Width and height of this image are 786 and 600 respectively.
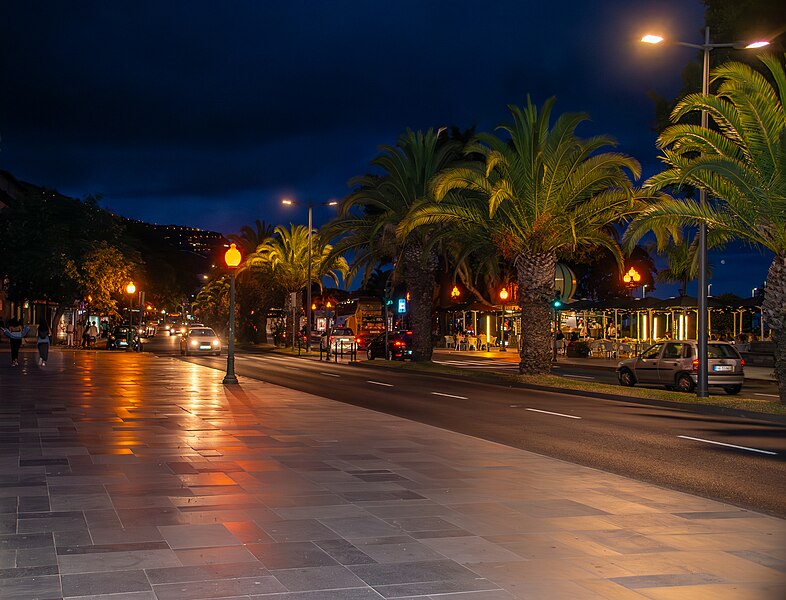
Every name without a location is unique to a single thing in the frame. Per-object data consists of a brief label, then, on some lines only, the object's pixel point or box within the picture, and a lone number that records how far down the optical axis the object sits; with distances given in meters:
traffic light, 42.62
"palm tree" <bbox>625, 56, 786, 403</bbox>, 20.62
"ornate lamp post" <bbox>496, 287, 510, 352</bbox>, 59.70
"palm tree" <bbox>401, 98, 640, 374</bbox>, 29.52
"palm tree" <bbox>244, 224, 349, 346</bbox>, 68.12
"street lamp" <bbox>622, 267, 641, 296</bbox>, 49.53
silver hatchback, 26.78
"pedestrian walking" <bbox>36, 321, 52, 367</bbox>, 33.50
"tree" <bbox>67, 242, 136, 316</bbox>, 52.22
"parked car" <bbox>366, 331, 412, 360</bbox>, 47.09
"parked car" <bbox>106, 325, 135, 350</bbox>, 57.34
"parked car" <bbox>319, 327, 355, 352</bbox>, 61.11
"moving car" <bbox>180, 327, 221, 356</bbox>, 50.28
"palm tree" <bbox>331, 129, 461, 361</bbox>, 40.19
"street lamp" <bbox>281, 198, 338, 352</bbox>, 57.77
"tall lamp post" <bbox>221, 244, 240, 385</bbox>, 24.38
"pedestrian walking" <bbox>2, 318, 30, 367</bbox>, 33.78
